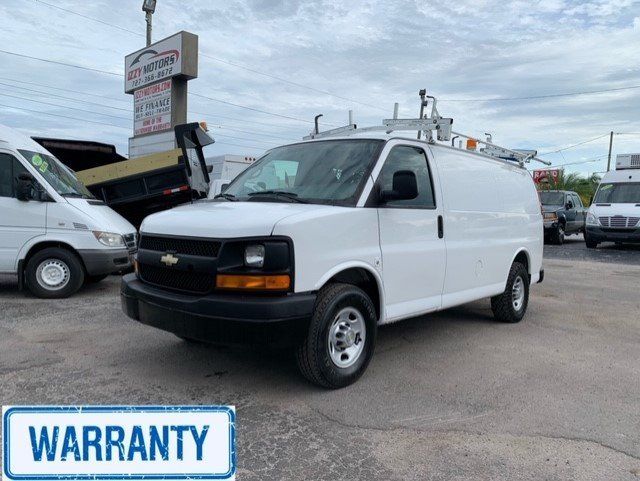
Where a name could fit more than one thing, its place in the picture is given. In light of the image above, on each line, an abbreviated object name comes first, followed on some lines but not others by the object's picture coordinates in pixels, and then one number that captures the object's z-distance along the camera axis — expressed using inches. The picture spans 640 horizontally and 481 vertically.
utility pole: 2202.3
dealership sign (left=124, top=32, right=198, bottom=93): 634.2
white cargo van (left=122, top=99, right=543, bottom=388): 142.9
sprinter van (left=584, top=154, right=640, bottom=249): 630.5
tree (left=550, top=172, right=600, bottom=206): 1544.2
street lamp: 738.8
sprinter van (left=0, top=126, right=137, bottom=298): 289.0
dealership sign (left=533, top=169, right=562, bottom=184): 1431.6
